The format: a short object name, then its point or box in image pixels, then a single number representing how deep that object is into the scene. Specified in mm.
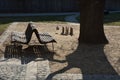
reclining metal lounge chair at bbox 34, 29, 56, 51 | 10570
